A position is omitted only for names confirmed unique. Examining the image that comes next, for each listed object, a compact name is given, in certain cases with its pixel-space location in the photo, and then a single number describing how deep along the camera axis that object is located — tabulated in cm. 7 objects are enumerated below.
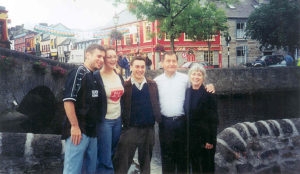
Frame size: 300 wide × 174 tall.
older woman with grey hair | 248
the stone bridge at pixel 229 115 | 271
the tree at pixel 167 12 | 1045
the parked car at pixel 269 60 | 1544
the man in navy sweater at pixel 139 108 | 261
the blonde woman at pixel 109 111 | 244
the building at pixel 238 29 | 961
